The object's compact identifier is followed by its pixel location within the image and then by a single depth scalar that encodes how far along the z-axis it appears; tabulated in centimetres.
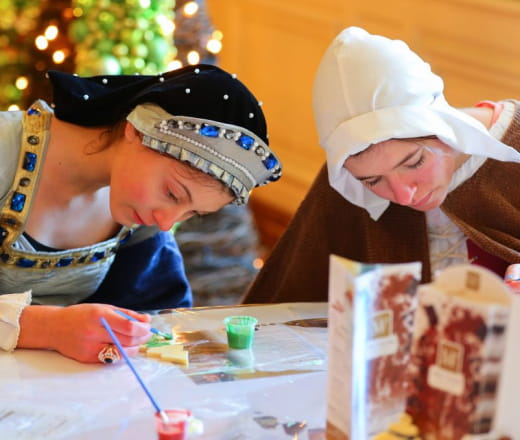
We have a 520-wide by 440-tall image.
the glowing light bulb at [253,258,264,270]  336
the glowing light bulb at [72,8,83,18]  290
